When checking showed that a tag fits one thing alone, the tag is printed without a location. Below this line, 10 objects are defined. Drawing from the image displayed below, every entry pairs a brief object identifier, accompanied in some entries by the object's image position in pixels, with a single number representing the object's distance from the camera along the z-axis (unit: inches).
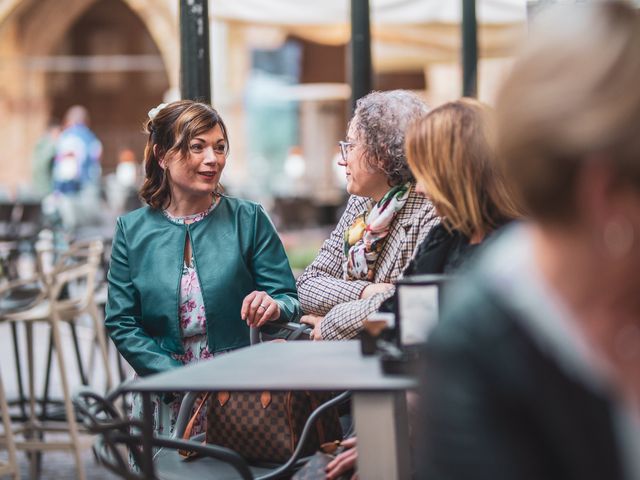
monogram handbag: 170.8
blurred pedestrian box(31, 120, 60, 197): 980.0
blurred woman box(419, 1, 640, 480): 72.5
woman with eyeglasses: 191.0
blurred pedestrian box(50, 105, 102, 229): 889.3
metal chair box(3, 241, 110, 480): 293.5
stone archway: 1393.2
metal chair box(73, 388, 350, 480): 130.7
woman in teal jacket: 194.5
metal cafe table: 121.3
